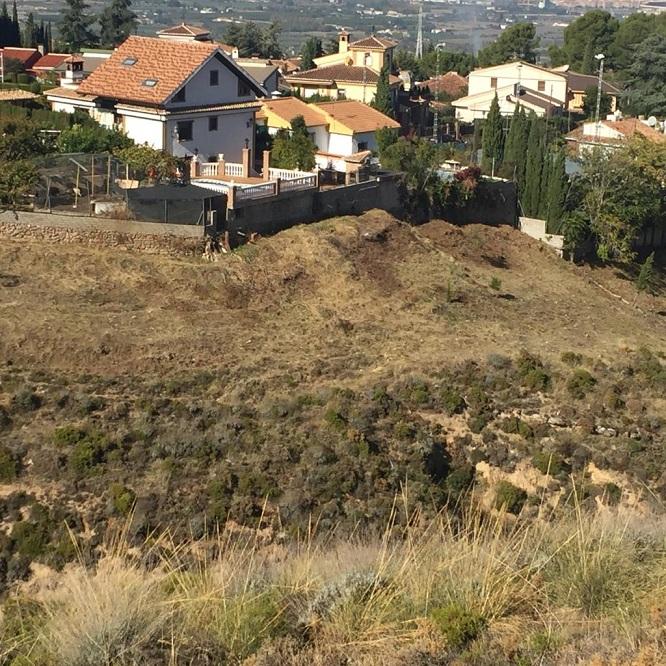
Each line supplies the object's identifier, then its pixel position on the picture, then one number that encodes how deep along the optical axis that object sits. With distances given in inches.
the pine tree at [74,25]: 3563.0
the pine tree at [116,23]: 3742.6
